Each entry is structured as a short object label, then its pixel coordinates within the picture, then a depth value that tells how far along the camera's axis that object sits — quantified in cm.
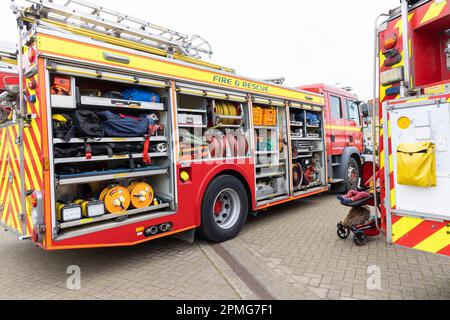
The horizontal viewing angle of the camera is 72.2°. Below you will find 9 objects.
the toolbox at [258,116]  545
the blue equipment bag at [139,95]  378
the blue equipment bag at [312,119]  700
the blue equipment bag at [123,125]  352
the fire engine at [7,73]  391
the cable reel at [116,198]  349
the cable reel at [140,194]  373
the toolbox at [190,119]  424
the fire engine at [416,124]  249
